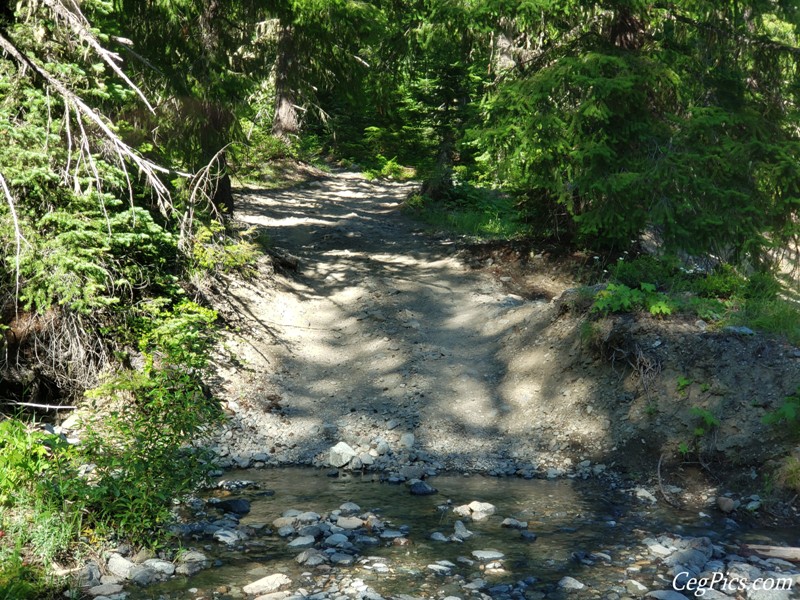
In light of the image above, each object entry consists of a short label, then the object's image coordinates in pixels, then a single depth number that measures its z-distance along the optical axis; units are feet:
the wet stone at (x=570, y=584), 19.02
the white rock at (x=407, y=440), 30.76
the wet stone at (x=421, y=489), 26.45
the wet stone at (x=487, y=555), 20.75
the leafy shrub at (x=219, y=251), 35.29
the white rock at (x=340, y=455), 29.30
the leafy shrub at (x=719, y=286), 33.30
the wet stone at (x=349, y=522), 22.84
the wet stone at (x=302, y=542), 21.45
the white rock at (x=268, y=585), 18.40
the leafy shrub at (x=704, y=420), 27.17
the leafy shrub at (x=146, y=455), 20.53
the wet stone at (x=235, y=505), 24.10
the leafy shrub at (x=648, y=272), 35.09
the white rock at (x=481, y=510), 24.02
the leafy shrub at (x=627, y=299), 32.03
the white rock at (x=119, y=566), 19.04
